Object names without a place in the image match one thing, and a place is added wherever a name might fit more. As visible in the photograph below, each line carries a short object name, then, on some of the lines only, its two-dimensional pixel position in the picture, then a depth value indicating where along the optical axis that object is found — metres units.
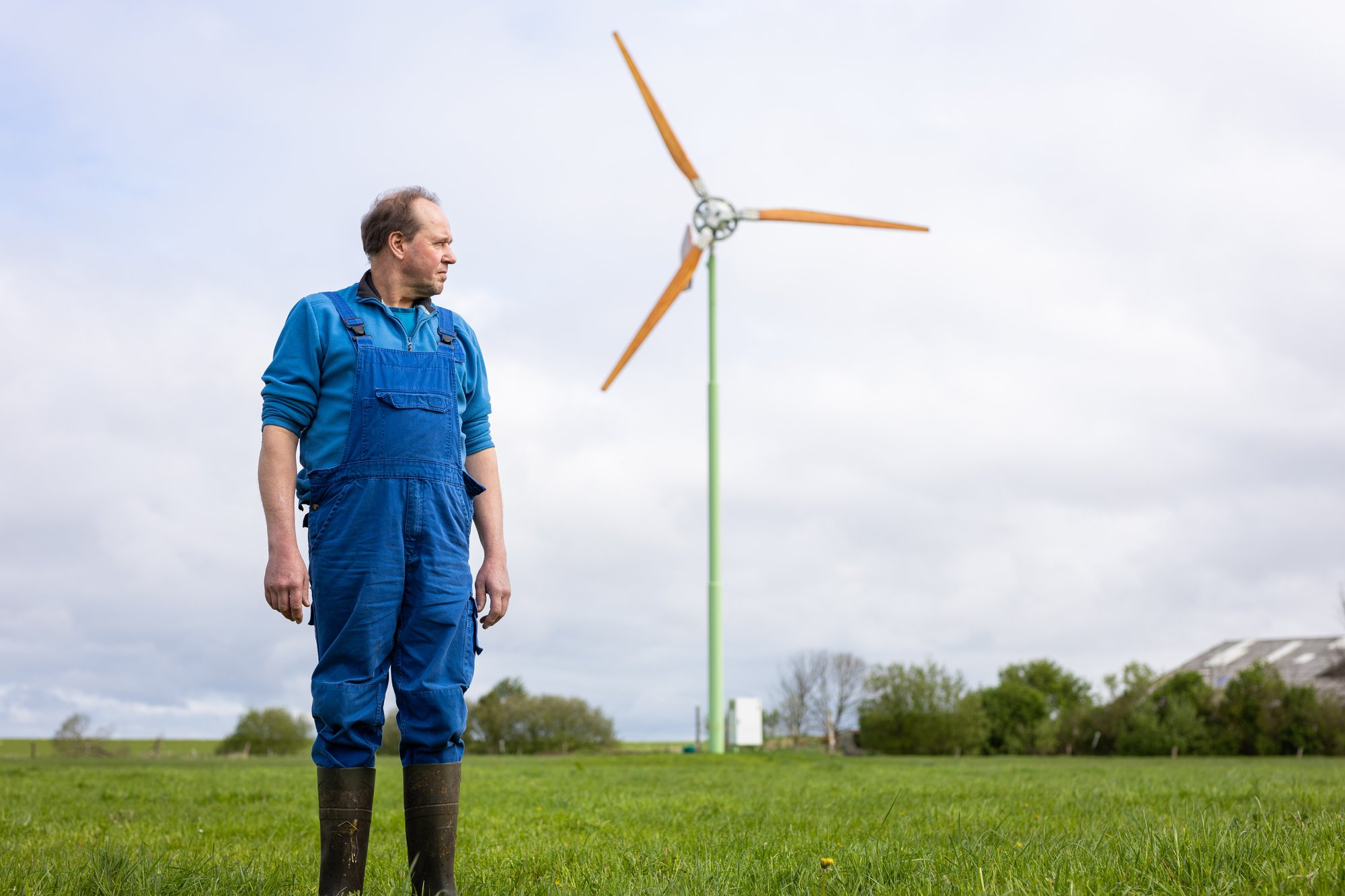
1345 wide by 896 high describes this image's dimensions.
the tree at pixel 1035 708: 54.69
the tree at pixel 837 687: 61.31
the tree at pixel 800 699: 60.00
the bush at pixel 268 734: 54.78
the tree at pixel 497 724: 57.09
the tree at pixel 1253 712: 46.41
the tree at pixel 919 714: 56.19
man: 3.43
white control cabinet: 33.50
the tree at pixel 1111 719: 51.69
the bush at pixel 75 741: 45.72
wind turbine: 27.95
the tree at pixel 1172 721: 47.84
